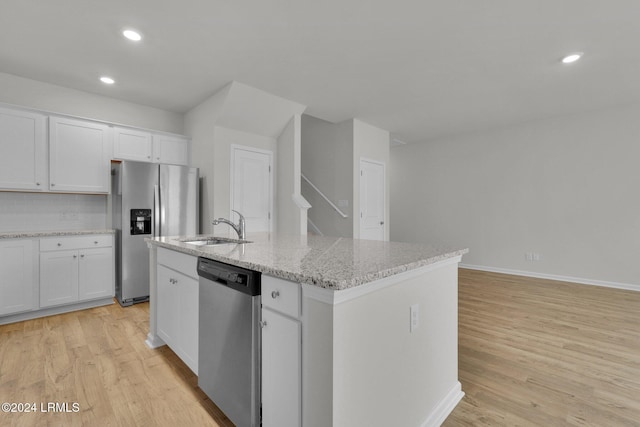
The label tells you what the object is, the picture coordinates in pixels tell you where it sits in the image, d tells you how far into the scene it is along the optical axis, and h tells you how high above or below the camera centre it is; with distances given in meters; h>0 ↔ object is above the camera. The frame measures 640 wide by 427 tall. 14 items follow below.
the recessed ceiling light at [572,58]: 2.84 +1.52
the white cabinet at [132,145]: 3.69 +0.88
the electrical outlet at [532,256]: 4.88 -0.72
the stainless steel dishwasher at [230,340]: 1.28 -0.61
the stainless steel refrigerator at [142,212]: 3.44 +0.01
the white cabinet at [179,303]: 1.81 -0.61
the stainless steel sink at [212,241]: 2.29 -0.22
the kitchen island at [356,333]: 1.00 -0.48
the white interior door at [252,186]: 4.05 +0.39
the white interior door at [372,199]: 5.04 +0.24
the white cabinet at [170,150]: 4.01 +0.89
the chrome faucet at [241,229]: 2.26 -0.12
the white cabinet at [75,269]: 3.08 -0.61
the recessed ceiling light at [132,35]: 2.46 +1.50
